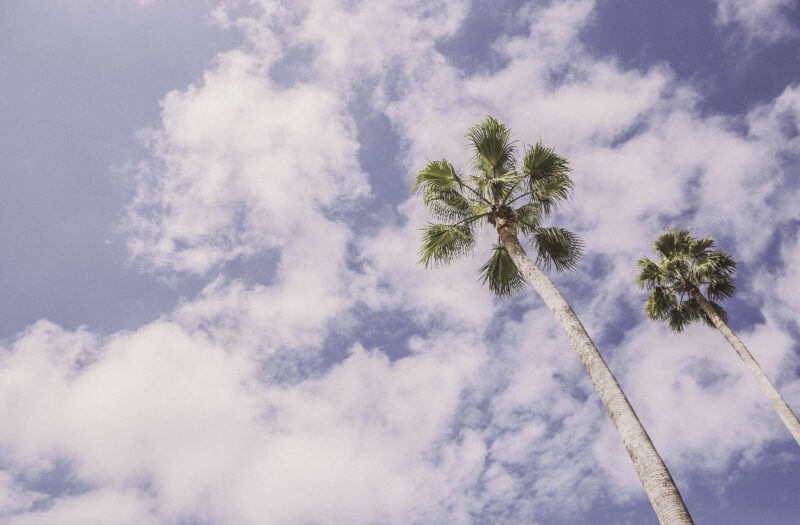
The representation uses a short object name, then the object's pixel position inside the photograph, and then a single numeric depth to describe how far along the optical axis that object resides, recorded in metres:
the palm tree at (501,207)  11.19
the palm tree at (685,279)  18.22
